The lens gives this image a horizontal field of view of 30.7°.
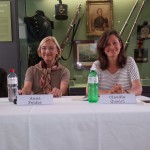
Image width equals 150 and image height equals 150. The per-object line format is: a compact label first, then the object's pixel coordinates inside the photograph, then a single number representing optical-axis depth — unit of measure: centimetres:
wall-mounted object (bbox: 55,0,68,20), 281
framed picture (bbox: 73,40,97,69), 282
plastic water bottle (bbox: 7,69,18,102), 156
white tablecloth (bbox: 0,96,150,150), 111
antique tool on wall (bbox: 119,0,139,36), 284
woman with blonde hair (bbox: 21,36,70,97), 205
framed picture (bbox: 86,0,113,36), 276
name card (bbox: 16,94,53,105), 133
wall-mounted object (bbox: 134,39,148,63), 286
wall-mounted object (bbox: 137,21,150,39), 285
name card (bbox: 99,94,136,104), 133
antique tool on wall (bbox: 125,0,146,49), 283
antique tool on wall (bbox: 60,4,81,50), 282
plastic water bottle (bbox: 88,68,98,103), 144
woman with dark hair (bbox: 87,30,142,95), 192
